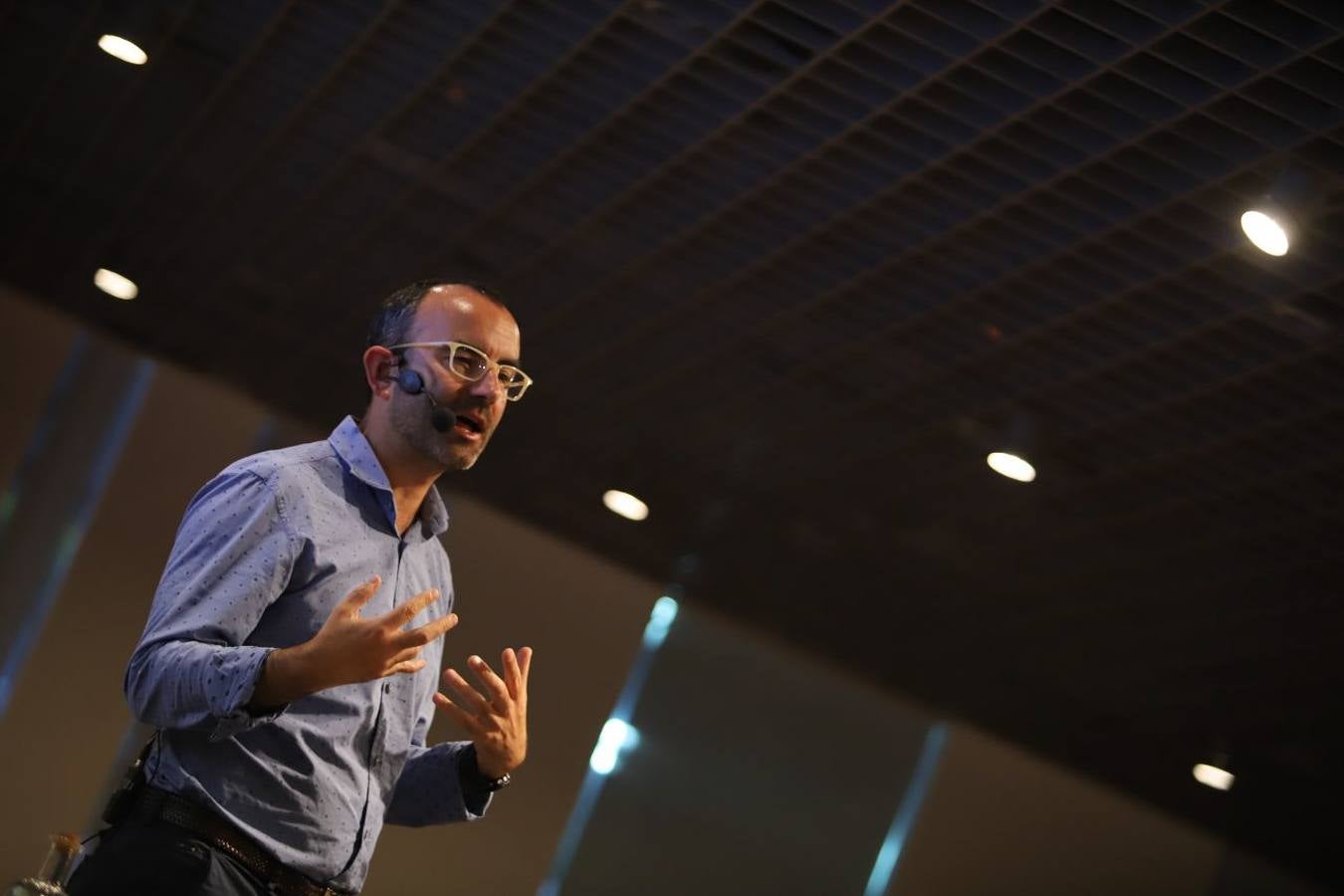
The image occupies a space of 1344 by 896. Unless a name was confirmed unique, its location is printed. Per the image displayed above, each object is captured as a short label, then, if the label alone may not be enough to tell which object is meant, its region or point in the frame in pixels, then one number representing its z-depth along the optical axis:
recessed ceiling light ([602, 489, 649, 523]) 14.49
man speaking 3.64
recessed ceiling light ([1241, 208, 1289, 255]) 7.16
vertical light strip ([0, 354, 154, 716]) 14.65
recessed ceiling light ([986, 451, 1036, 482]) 10.60
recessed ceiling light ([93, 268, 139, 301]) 13.93
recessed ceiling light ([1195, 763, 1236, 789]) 16.27
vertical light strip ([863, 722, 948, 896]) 17.78
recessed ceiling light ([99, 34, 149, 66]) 9.65
